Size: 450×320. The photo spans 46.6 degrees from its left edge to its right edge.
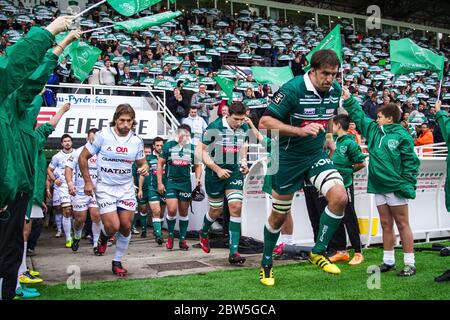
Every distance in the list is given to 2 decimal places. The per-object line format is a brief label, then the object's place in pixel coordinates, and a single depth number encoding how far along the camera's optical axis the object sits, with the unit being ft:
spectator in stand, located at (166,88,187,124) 53.52
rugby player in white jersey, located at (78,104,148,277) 22.85
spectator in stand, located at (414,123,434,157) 52.54
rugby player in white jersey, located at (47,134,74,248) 35.52
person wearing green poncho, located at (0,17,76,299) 12.24
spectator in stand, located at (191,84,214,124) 53.31
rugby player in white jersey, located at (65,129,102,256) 31.96
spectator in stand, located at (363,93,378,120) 60.39
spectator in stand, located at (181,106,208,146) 48.52
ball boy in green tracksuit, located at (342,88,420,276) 22.22
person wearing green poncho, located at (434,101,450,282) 20.78
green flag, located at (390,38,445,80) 27.99
